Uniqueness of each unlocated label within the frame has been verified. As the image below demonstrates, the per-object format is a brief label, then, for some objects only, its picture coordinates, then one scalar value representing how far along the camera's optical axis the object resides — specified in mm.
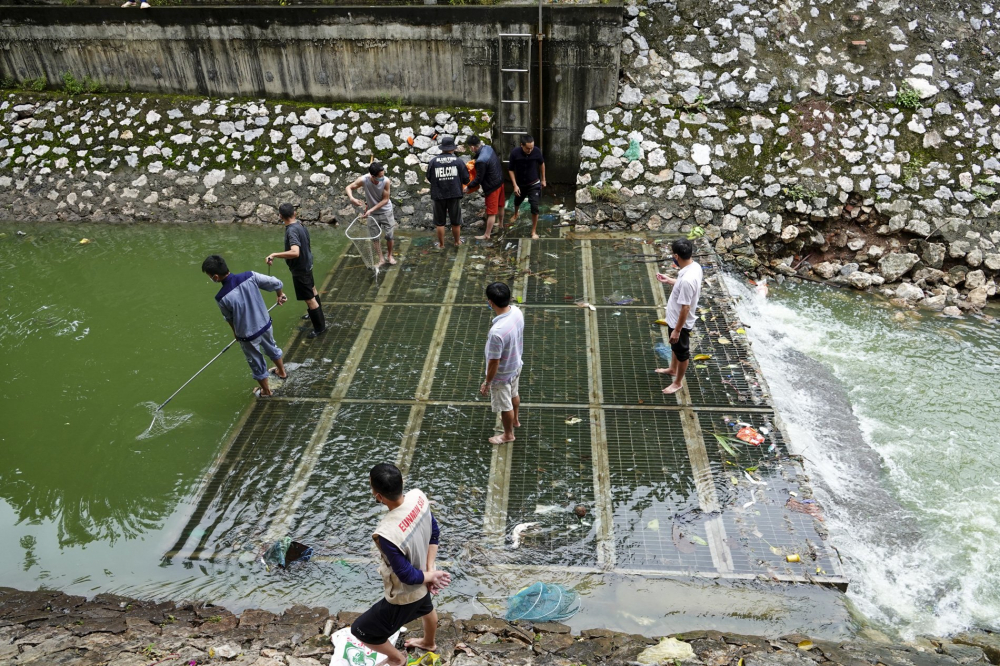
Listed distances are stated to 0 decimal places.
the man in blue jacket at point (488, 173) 8617
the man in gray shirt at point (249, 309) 5746
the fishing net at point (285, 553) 4820
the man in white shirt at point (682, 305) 5762
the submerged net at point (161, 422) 6129
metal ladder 9570
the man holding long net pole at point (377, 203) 8078
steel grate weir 4902
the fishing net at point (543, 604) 4441
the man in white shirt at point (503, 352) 4953
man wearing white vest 3381
